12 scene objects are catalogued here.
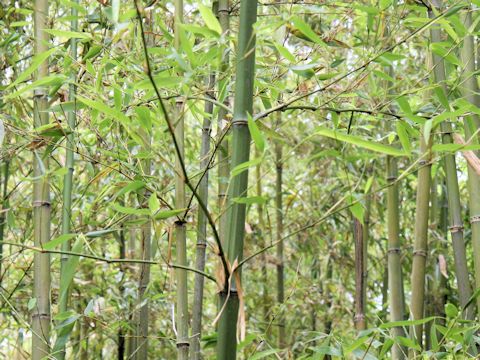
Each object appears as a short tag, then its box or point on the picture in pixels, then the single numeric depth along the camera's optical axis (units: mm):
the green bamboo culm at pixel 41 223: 3614
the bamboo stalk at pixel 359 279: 3601
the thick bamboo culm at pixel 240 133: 2878
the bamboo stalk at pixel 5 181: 4735
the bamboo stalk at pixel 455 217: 3747
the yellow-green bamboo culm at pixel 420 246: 3785
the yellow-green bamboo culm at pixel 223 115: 3144
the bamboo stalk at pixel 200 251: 3434
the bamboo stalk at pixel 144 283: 3702
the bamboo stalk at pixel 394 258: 4062
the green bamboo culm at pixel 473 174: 3705
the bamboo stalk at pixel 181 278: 3065
